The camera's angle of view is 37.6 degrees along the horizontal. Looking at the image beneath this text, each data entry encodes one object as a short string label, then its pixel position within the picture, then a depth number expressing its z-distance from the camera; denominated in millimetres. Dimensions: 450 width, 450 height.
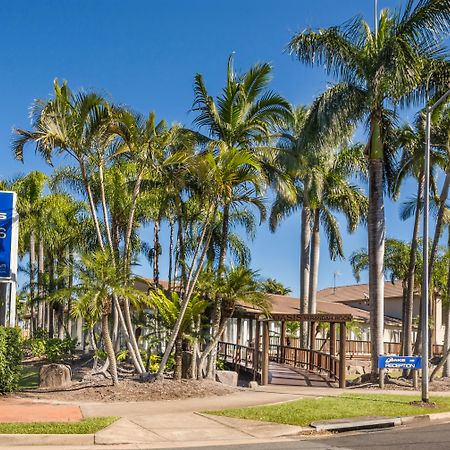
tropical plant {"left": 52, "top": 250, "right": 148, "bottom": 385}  16578
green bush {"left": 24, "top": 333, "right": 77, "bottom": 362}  29469
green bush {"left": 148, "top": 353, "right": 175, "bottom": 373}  23147
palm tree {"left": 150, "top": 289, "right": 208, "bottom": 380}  18938
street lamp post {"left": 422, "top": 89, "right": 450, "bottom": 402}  16781
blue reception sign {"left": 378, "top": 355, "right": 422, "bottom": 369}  19344
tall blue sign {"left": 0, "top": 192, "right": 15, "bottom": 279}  17297
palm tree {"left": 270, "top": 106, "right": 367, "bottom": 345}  30359
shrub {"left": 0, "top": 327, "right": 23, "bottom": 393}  15914
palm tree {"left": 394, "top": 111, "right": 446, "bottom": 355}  24531
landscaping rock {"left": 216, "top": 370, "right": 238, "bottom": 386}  20141
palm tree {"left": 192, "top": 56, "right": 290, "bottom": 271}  20547
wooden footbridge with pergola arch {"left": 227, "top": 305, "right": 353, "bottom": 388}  21438
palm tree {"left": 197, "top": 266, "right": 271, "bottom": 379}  19453
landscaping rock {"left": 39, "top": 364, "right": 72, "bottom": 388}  17594
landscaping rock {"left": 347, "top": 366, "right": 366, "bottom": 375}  35606
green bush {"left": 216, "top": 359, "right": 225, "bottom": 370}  25031
